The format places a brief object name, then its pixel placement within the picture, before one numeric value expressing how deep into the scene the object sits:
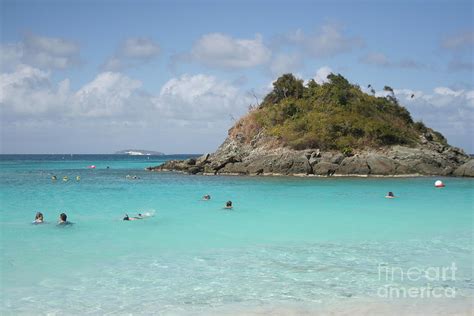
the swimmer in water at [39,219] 23.84
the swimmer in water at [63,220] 23.44
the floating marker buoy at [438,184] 43.84
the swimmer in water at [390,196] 35.92
